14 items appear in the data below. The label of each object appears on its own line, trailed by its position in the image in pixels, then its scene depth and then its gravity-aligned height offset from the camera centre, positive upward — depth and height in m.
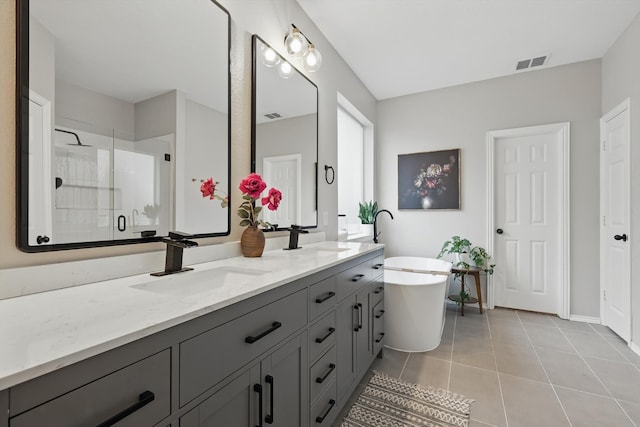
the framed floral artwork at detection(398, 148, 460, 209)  3.69 +0.44
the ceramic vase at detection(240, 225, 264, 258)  1.60 -0.16
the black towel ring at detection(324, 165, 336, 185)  2.62 +0.36
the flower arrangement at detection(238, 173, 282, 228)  1.52 +0.07
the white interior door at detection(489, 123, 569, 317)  3.21 -0.04
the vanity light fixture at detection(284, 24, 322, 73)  2.06 +1.19
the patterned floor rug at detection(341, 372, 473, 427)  1.63 -1.15
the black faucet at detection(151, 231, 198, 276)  1.16 -0.16
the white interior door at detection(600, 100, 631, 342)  2.56 -0.07
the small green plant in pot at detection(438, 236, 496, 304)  3.42 -0.50
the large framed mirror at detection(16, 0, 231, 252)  0.91 +0.35
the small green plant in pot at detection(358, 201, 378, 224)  3.71 +0.00
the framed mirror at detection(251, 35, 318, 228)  1.84 +0.55
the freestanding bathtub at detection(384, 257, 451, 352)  2.44 -0.84
